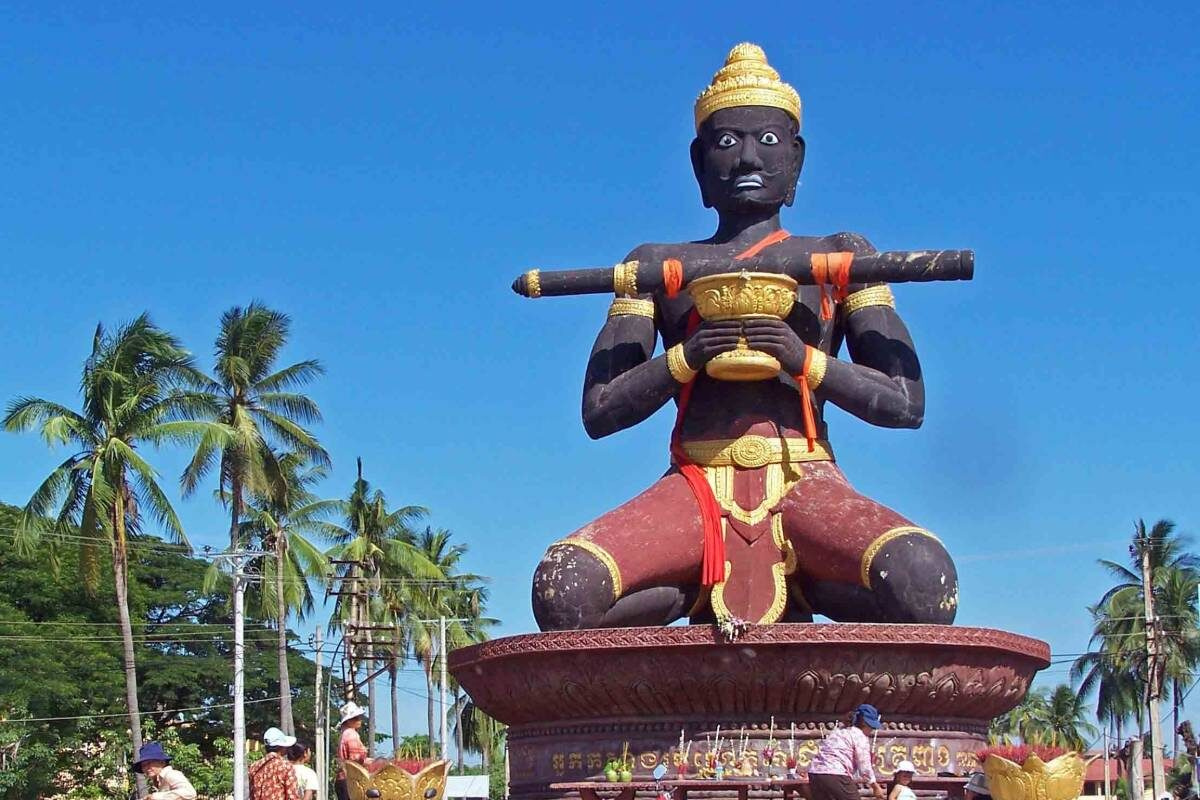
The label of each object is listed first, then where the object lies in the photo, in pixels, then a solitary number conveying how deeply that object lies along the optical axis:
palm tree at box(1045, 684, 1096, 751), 66.25
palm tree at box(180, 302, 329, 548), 35.47
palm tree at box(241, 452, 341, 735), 36.72
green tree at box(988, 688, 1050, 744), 62.78
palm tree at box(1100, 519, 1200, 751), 49.09
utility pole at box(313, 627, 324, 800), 39.97
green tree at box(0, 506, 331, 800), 39.25
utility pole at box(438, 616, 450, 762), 37.62
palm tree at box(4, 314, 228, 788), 30.75
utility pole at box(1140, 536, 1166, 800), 41.41
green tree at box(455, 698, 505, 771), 60.19
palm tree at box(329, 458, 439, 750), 45.50
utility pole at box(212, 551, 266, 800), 30.89
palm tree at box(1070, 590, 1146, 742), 49.56
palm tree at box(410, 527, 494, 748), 50.47
